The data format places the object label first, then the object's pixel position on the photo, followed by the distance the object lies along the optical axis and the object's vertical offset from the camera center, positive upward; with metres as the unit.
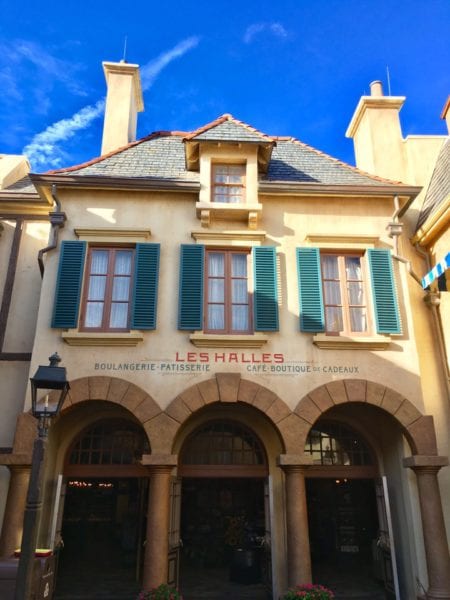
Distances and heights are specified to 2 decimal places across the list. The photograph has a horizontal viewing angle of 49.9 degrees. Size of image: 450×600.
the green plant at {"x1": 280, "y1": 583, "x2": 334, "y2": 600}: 7.64 -1.34
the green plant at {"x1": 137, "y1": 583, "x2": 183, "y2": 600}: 7.57 -1.34
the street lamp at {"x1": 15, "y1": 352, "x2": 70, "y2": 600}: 5.50 +0.51
